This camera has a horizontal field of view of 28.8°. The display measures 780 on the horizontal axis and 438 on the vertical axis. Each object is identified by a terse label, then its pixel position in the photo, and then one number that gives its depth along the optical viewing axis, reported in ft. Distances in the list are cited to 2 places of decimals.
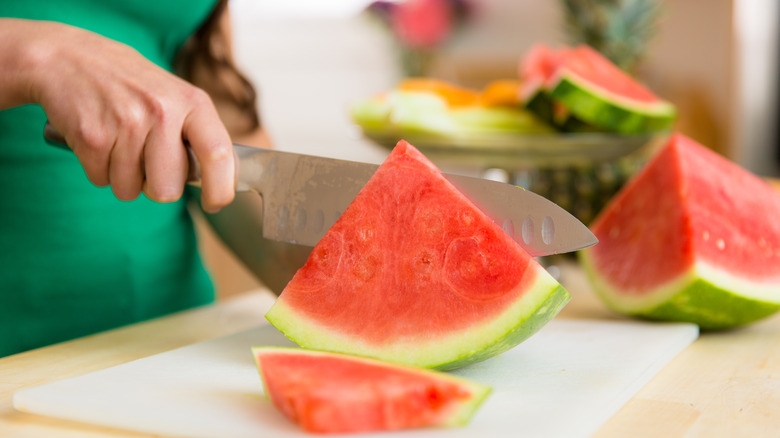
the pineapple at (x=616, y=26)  3.73
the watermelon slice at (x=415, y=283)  2.10
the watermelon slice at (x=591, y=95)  3.05
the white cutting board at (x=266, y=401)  1.96
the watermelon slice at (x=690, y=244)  2.39
